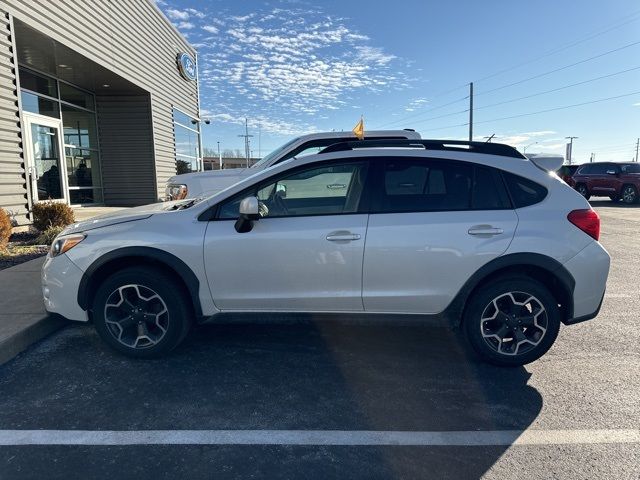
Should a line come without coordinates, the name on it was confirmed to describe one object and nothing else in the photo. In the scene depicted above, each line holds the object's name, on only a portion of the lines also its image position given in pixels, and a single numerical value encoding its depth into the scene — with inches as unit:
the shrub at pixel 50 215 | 345.4
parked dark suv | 773.3
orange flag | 211.5
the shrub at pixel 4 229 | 288.8
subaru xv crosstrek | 136.4
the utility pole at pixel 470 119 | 1665.8
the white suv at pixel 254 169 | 258.8
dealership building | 370.6
